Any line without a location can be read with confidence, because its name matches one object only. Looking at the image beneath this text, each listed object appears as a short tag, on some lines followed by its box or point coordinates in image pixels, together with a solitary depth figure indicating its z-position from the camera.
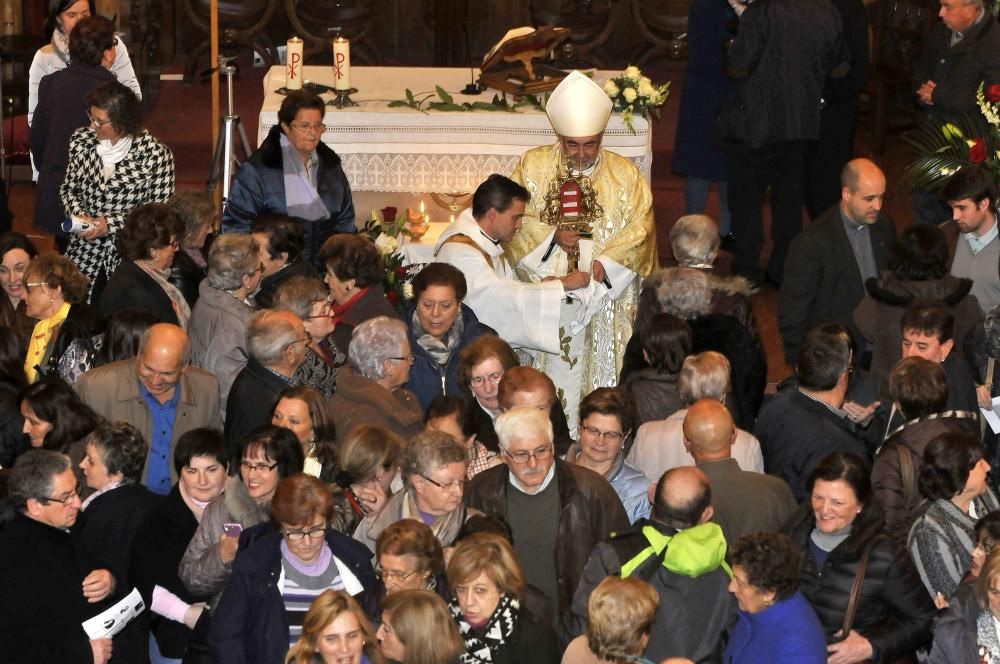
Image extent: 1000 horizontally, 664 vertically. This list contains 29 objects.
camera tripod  19.67
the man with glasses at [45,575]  10.56
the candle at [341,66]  19.50
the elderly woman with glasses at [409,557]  10.26
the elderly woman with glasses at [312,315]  13.70
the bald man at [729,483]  11.63
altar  19.26
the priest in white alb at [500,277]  15.36
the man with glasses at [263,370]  12.93
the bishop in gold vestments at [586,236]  16.34
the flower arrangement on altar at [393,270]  16.61
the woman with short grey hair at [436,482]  11.09
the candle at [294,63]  19.67
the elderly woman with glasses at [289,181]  16.66
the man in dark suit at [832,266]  16.40
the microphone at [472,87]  20.29
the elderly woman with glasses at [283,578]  10.62
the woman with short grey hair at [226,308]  14.09
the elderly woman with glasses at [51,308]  13.86
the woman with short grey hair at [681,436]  12.70
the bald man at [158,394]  12.81
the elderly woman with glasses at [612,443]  12.05
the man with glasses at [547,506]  11.32
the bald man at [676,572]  10.63
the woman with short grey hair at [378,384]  12.80
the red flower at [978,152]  17.13
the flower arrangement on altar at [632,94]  18.98
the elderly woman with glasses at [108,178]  16.42
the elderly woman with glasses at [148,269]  14.39
